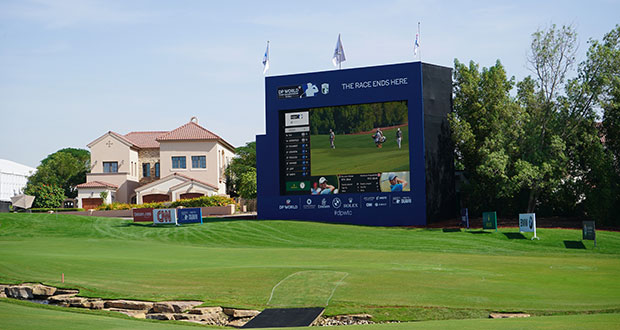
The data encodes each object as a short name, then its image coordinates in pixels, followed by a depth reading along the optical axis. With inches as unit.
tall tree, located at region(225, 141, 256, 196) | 3067.4
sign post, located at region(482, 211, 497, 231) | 1577.3
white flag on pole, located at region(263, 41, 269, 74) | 1962.4
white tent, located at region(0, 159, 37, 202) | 3636.8
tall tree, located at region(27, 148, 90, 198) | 3368.6
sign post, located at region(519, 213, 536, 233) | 1476.4
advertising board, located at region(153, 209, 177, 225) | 1875.0
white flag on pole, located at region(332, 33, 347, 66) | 1862.7
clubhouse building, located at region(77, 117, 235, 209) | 2824.8
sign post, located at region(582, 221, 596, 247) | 1366.9
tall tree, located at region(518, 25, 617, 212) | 1758.1
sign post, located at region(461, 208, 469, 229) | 1622.8
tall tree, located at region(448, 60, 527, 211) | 1770.4
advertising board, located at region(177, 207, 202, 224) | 1882.4
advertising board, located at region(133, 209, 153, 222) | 1943.9
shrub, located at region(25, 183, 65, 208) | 2881.4
